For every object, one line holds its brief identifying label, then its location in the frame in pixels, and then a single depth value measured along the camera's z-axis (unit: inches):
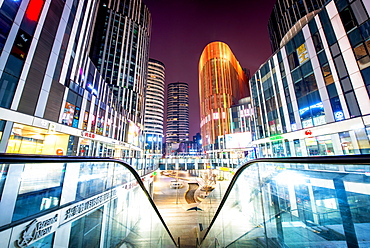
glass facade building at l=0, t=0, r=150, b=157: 400.5
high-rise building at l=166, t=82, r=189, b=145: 6210.6
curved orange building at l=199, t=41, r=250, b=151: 2447.0
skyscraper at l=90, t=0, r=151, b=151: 1777.8
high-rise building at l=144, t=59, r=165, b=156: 3169.3
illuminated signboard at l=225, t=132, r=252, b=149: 1739.7
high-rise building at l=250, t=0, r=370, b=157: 507.2
